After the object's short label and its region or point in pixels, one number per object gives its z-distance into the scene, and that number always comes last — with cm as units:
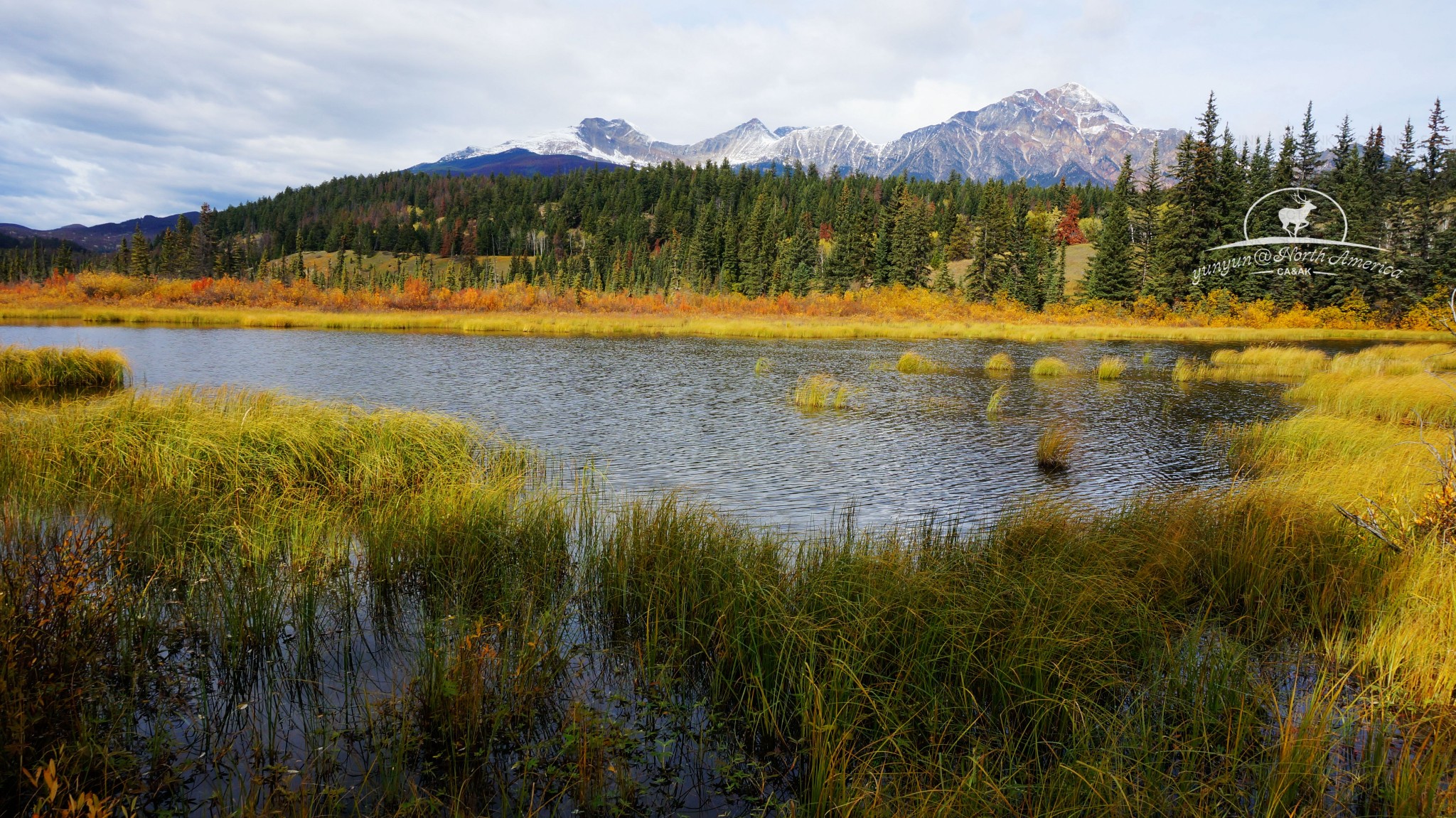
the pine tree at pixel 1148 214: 6688
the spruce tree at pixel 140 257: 9556
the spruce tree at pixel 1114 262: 6334
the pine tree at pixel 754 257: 8825
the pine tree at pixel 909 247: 7869
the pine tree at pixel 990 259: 7588
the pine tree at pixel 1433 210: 5388
